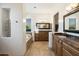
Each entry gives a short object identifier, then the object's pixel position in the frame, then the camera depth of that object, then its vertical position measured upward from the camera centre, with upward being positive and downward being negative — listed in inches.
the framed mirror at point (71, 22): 63.8 +7.3
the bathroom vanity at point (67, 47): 40.0 -16.8
